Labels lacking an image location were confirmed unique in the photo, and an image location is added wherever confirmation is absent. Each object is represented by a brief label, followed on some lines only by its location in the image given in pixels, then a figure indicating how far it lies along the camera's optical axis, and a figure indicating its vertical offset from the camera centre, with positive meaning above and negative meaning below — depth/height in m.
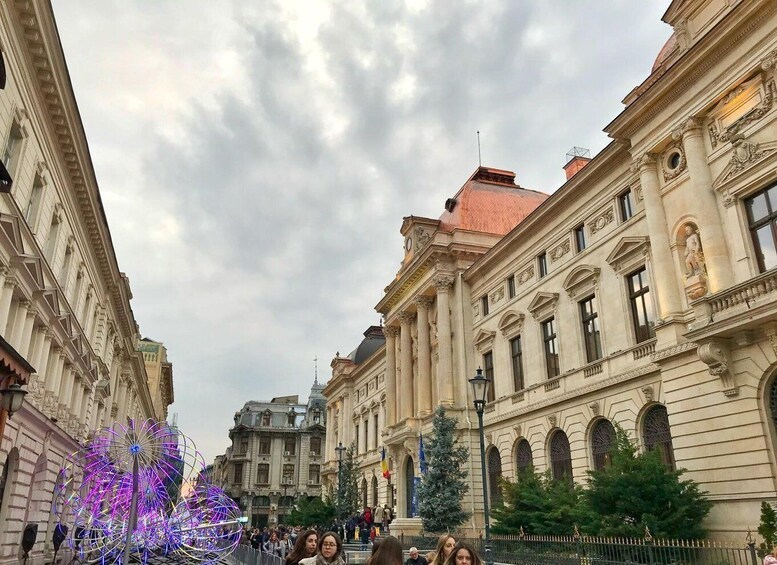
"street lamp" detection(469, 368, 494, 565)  17.80 +3.42
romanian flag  45.73 +3.66
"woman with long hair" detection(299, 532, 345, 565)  6.52 -0.29
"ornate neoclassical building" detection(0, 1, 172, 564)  16.61 +8.49
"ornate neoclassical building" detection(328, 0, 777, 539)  17.66 +8.03
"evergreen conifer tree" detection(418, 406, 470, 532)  31.52 +1.80
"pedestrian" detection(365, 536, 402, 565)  5.36 -0.25
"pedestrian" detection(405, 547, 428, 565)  9.45 -0.53
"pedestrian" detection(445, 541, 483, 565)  5.39 -0.28
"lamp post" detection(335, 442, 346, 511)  45.67 +2.06
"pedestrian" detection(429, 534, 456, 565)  6.14 -0.25
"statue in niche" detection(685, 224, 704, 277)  19.84 +7.78
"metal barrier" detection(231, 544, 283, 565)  18.16 -1.07
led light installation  13.34 +0.60
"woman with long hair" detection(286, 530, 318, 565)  7.24 -0.26
